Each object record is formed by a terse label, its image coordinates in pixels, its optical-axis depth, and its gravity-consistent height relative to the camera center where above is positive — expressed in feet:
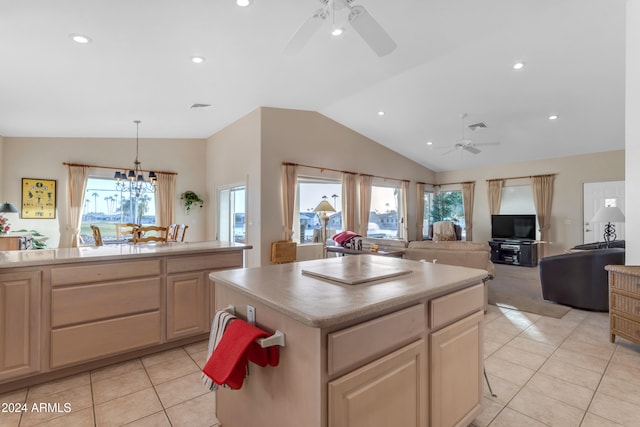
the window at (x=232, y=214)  20.47 +0.11
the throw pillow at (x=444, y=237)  26.17 -1.82
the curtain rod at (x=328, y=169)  18.85 +3.31
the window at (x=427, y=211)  30.48 +0.53
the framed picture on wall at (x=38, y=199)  18.02 +1.00
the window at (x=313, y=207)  20.63 +0.63
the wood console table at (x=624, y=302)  8.77 -2.58
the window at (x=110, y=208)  20.38 +0.54
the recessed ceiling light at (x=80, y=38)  9.02 +5.40
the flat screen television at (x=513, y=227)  24.48 -0.88
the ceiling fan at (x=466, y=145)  18.17 +4.33
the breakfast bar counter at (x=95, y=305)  6.84 -2.34
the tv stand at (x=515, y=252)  23.61 -2.89
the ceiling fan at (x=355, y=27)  6.84 +4.57
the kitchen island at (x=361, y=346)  3.50 -1.77
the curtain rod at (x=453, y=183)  28.33 +3.28
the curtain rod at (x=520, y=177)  23.86 +3.34
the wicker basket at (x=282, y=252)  17.76 -2.15
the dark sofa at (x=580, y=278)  12.50 -2.69
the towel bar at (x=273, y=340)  3.72 -1.57
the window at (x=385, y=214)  25.90 +0.19
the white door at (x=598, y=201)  21.18 +1.13
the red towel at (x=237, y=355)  3.85 -1.86
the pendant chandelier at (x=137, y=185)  17.92 +2.16
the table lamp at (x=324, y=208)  17.67 +0.46
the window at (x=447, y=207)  29.89 +0.93
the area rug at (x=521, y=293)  13.16 -4.02
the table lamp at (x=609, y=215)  14.01 +0.08
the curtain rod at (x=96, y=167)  19.06 +3.26
